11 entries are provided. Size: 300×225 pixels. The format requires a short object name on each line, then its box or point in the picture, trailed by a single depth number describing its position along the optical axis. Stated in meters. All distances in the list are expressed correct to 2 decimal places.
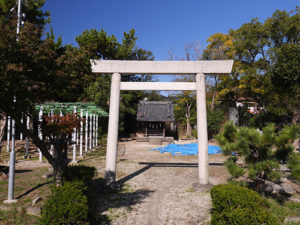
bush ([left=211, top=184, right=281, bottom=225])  3.20
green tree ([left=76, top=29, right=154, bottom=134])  18.45
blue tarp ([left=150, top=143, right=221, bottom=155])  14.79
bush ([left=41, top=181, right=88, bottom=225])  3.16
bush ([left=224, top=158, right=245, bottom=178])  4.91
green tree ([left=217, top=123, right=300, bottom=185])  4.69
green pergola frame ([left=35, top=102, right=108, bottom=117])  9.27
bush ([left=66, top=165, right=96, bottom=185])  5.43
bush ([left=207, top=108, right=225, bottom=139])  22.03
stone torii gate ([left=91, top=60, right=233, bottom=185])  6.32
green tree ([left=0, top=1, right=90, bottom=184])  2.96
